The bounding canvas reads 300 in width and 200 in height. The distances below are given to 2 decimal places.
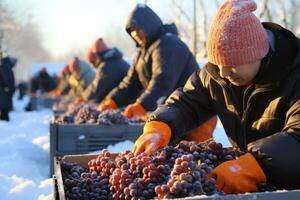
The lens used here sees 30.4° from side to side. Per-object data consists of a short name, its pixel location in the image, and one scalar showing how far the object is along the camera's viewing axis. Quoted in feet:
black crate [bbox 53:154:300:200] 7.55
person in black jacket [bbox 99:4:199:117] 21.12
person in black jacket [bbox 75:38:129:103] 31.53
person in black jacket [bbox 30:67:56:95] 85.87
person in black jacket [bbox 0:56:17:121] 51.38
